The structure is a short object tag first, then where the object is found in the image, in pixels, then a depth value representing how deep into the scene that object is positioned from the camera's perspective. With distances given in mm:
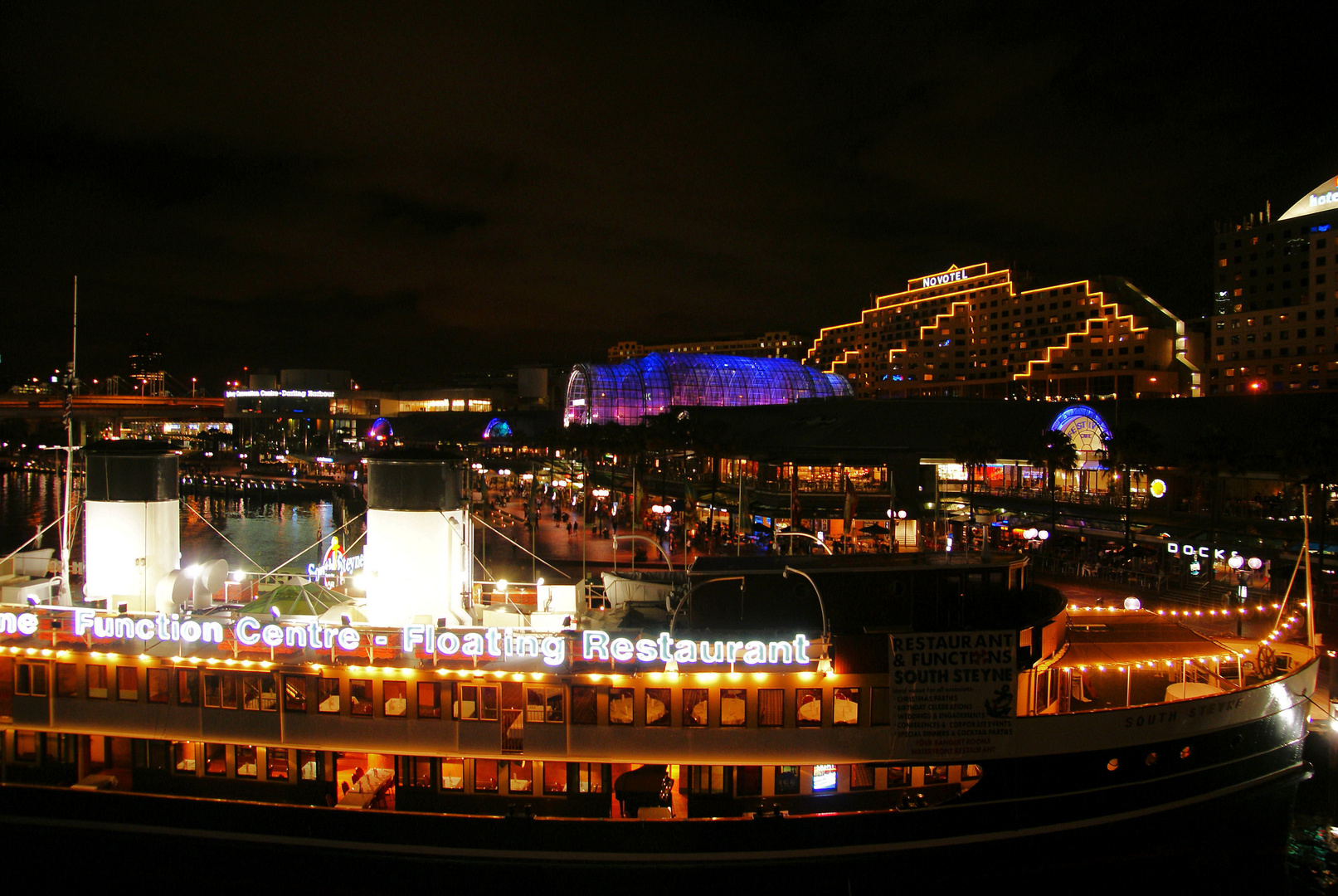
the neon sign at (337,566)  23141
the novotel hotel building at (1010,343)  108375
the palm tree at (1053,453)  51625
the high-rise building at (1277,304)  90062
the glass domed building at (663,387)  112438
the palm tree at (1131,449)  48344
